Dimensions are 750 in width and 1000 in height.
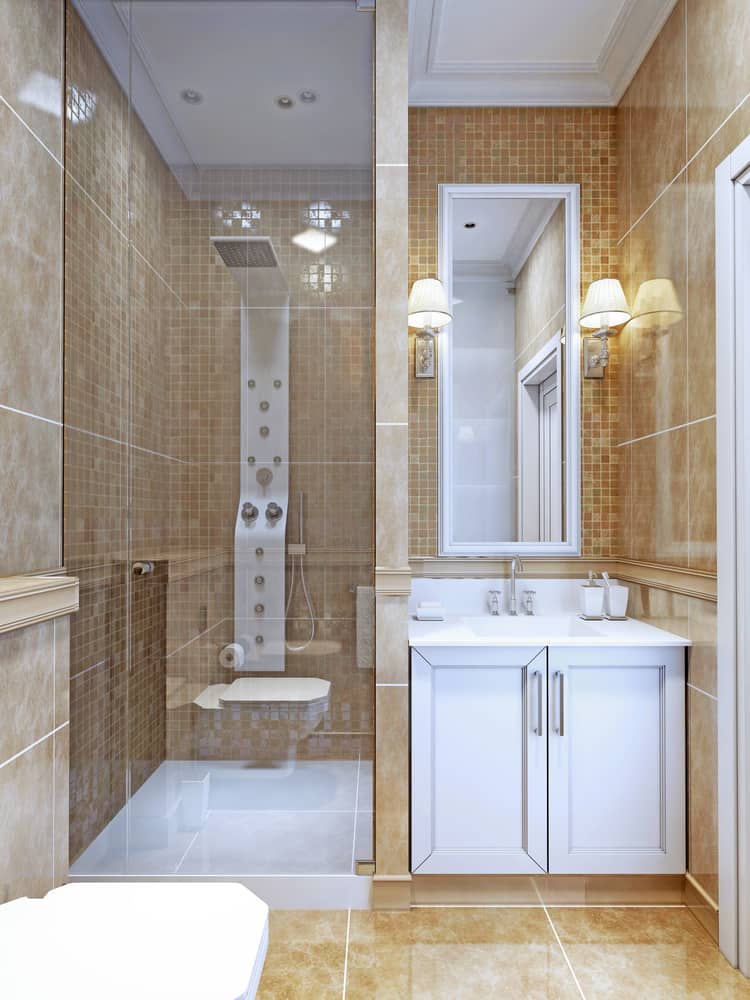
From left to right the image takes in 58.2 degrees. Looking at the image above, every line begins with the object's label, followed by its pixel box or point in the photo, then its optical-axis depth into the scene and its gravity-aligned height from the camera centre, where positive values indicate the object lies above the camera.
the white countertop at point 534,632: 2.02 -0.40
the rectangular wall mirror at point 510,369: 2.59 +0.53
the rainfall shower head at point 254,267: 1.97 +0.70
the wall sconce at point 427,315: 2.55 +0.73
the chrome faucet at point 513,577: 2.51 -0.26
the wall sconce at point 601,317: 2.54 +0.72
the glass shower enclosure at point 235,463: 1.95 +0.13
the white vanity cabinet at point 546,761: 2.02 -0.77
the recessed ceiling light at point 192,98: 1.94 +1.18
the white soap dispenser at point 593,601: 2.40 -0.33
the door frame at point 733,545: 1.76 -0.10
